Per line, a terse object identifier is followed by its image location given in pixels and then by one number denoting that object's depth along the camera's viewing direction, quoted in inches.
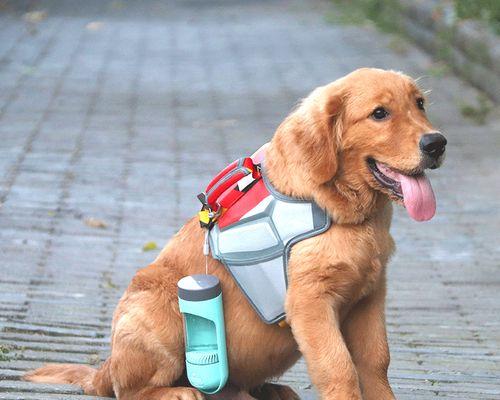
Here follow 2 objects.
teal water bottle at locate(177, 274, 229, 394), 343.3
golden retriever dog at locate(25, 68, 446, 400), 335.9
